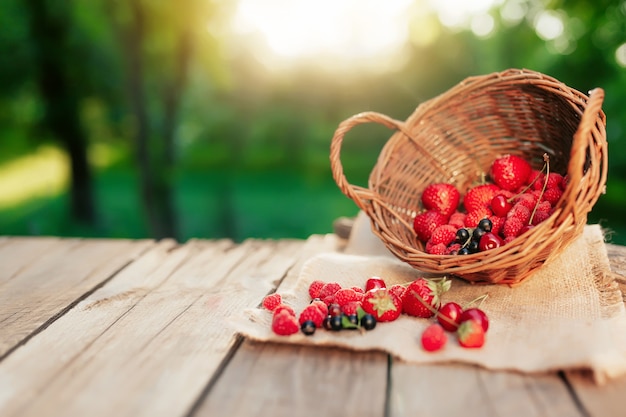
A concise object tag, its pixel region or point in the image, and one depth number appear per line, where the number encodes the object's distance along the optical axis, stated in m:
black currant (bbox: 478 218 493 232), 0.72
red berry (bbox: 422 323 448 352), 0.62
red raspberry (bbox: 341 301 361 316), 0.66
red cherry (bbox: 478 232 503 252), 0.70
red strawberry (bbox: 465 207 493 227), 0.77
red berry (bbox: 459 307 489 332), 0.63
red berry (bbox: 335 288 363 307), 0.69
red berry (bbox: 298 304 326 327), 0.66
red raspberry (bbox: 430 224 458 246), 0.74
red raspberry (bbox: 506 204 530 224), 0.73
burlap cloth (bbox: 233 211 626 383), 0.60
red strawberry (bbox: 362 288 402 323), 0.66
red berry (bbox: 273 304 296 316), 0.66
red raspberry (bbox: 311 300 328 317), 0.67
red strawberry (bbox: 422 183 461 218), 0.79
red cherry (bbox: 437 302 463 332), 0.65
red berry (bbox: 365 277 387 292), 0.72
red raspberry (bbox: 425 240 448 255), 0.72
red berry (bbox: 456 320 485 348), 0.62
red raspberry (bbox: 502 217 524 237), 0.72
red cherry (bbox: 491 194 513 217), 0.76
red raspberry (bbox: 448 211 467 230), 0.77
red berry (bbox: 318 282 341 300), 0.71
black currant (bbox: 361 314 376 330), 0.65
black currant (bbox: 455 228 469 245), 0.71
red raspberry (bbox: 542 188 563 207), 0.75
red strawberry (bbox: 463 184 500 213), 0.79
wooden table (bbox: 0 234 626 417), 0.57
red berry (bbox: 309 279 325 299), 0.72
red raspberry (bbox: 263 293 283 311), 0.70
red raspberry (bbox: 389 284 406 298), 0.69
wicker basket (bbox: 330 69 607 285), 0.66
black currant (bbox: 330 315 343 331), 0.65
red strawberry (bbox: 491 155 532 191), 0.80
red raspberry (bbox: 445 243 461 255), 0.71
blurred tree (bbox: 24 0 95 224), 2.51
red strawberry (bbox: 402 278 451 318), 0.67
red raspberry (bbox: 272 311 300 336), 0.65
